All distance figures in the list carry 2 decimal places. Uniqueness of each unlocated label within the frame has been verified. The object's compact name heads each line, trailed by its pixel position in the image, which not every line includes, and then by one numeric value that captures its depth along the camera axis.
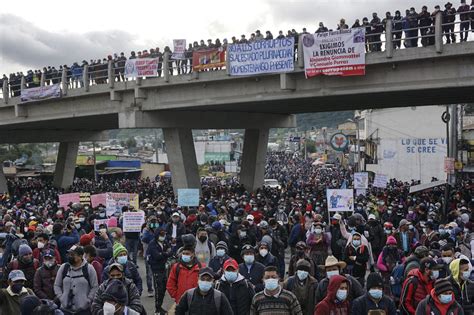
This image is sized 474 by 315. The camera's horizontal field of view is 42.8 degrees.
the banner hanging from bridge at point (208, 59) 22.41
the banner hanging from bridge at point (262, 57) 20.41
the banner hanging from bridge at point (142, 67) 25.03
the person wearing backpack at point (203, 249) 9.49
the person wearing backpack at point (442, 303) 5.98
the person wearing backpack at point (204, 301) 6.10
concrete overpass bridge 18.28
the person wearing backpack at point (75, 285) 7.06
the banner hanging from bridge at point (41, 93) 28.97
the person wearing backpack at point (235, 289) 6.68
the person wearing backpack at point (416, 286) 7.23
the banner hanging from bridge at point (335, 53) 18.69
